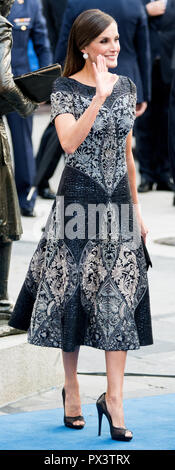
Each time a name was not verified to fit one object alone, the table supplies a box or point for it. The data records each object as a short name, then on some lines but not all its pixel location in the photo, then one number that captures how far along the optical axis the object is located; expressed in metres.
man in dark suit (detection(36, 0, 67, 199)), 14.38
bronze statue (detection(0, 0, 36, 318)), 6.53
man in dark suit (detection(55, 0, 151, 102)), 12.28
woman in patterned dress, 5.80
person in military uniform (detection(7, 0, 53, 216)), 12.79
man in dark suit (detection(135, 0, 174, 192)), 15.89
